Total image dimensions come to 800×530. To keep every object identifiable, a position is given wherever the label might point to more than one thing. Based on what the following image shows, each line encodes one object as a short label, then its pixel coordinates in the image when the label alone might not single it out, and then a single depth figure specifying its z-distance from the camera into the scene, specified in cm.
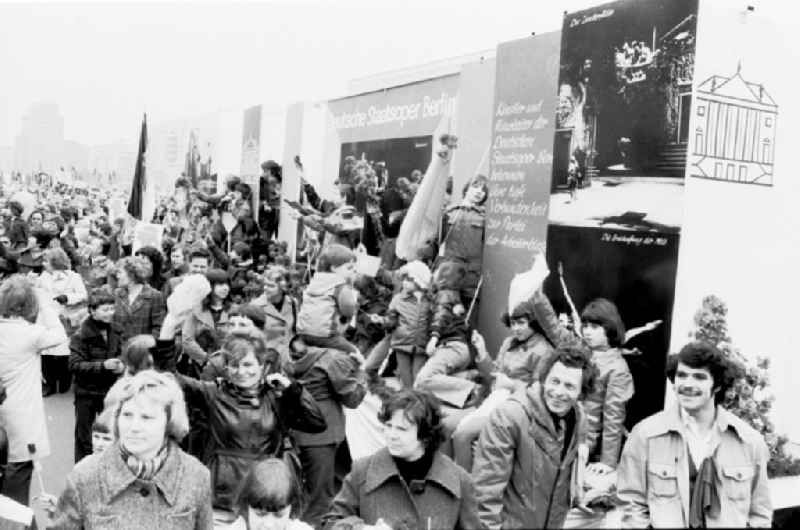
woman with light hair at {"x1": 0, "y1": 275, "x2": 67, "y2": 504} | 605
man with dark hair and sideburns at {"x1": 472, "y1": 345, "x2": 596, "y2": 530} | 405
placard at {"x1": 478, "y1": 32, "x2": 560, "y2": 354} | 858
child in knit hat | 862
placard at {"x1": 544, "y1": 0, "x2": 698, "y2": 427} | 669
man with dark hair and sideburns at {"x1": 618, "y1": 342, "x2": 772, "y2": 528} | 391
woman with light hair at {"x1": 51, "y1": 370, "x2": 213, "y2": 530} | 326
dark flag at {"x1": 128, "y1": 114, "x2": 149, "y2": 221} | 1745
